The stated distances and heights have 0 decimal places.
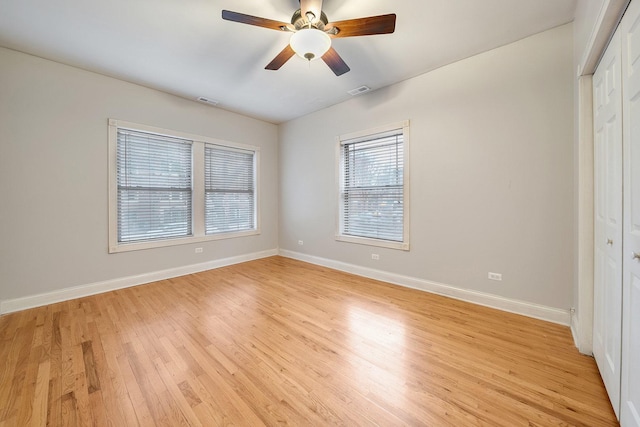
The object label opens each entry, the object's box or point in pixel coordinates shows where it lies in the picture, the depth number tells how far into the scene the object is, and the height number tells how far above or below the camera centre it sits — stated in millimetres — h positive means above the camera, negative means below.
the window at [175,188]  3441 +425
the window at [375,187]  3491 +395
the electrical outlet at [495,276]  2654 -732
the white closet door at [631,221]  1125 -52
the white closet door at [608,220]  1329 -55
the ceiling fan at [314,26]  1809 +1500
